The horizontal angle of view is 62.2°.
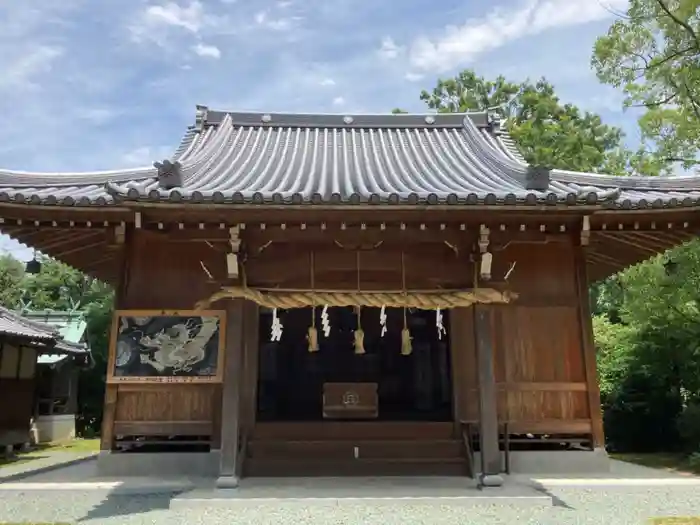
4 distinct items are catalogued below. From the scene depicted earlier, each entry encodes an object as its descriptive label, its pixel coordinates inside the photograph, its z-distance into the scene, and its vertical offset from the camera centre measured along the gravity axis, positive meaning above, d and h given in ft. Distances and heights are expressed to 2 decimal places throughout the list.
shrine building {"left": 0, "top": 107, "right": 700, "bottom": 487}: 22.80 +4.15
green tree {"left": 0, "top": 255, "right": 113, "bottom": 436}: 74.33 +13.18
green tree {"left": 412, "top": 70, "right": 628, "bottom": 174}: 78.84 +40.05
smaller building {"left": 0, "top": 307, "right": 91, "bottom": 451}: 48.29 +1.27
